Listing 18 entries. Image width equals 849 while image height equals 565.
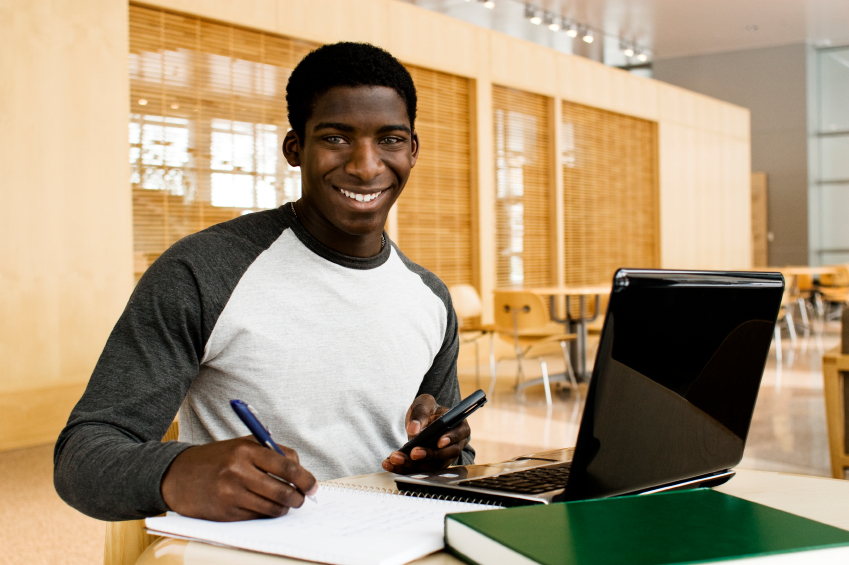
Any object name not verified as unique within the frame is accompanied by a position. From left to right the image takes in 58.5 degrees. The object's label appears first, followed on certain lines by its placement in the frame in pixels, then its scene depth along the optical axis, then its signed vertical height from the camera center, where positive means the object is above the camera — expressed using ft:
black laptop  2.30 -0.39
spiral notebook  2.12 -0.77
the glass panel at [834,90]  45.57 +11.09
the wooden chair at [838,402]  10.56 -1.83
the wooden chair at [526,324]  18.12 -1.14
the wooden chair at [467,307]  20.16 -0.78
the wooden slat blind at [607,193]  29.43 +3.47
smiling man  3.18 -0.20
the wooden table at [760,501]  2.26 -0.89
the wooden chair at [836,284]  31.29 -0.51
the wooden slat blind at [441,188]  23.34 +2.87
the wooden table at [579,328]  20.00 -1.38
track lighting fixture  36.29 +12.85
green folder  1.78 -0.66
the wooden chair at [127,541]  3.46 -1.19
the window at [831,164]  45.70 +6.59
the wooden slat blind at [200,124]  16.90 +3.75
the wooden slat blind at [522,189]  26.30 +3.19
